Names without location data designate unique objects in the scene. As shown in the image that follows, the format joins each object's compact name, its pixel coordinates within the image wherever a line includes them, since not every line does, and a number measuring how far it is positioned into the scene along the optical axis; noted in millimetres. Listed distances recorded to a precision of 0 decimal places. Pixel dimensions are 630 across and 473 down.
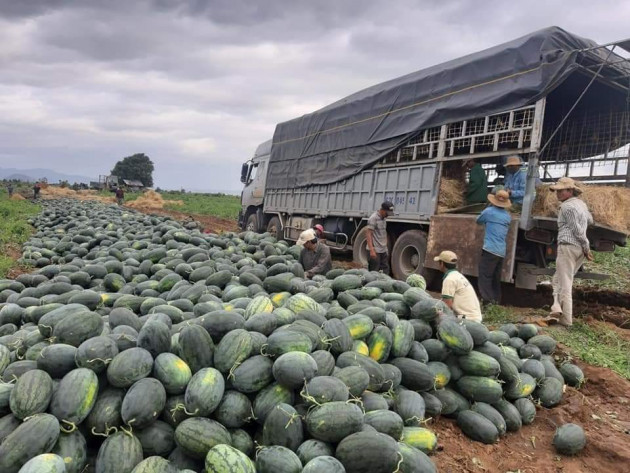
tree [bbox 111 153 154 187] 83125
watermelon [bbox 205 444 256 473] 2609
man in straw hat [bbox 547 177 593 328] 7031
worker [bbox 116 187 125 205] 35594
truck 7859
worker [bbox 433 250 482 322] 5824
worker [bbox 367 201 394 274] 9867
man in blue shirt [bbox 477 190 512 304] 7773
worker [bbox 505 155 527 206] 8141
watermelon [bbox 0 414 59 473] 2521
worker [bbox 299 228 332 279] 7914
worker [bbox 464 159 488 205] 9398
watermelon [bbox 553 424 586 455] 4055
